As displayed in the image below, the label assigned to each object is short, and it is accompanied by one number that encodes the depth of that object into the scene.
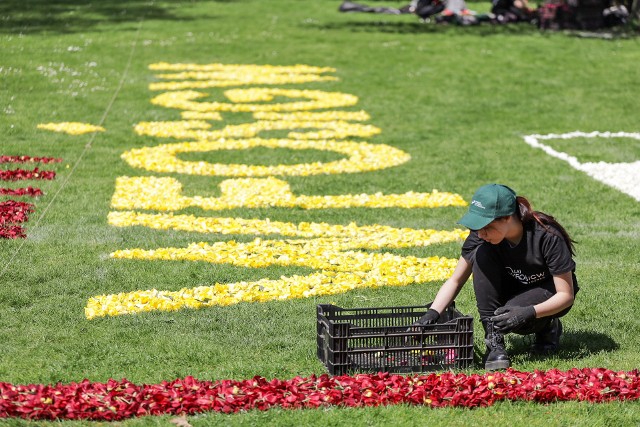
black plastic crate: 15.42
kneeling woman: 15.55
